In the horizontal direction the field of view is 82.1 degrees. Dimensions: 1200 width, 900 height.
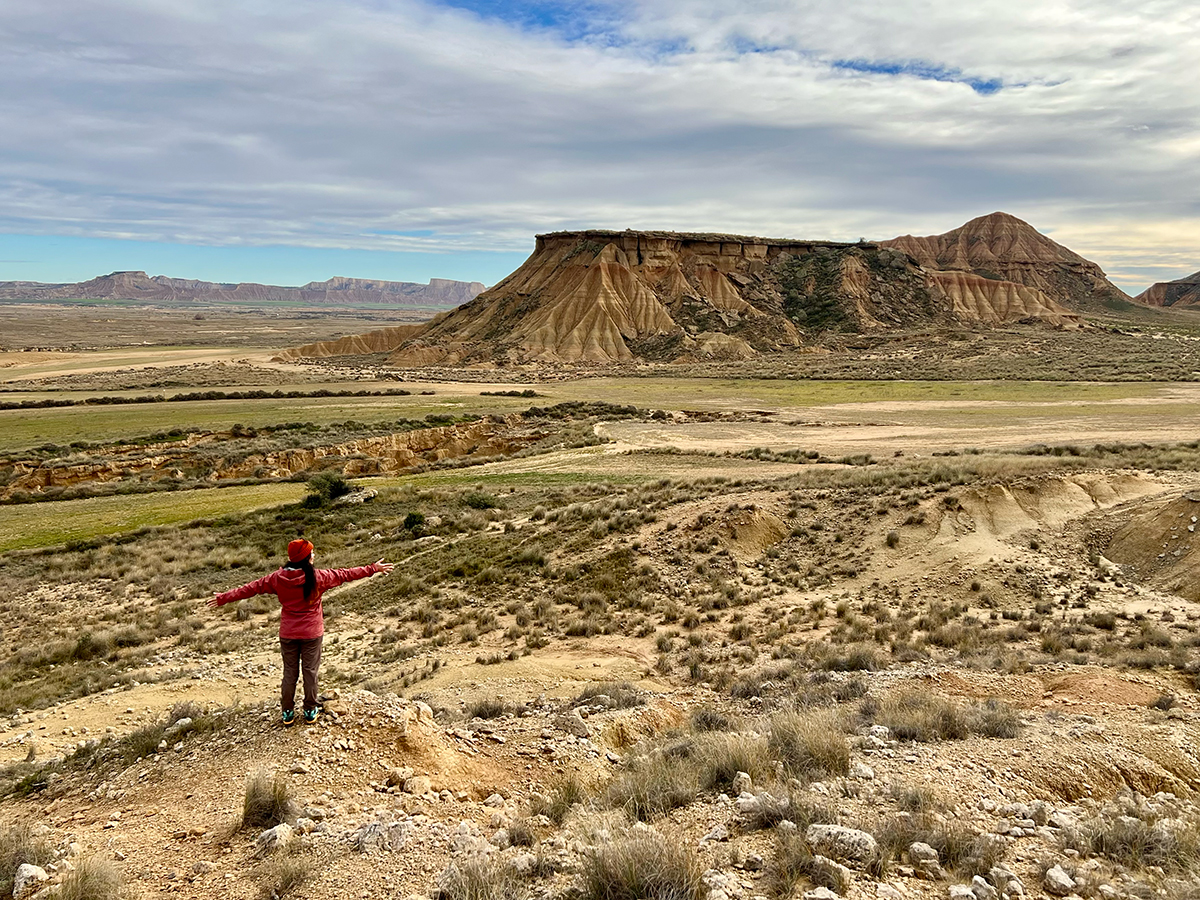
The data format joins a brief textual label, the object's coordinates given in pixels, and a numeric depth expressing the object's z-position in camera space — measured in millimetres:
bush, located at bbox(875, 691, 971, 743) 6891
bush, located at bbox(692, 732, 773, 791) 5926
